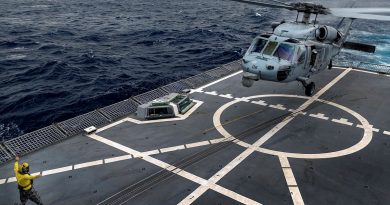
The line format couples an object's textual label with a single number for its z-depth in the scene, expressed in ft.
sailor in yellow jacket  36.13
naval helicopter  61.48
